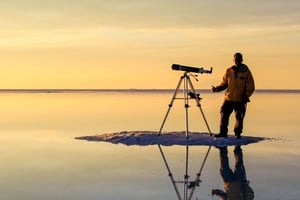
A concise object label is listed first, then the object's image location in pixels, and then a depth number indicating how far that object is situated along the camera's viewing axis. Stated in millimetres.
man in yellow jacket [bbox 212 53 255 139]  14336
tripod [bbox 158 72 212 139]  14406
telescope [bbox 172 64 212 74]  14242
